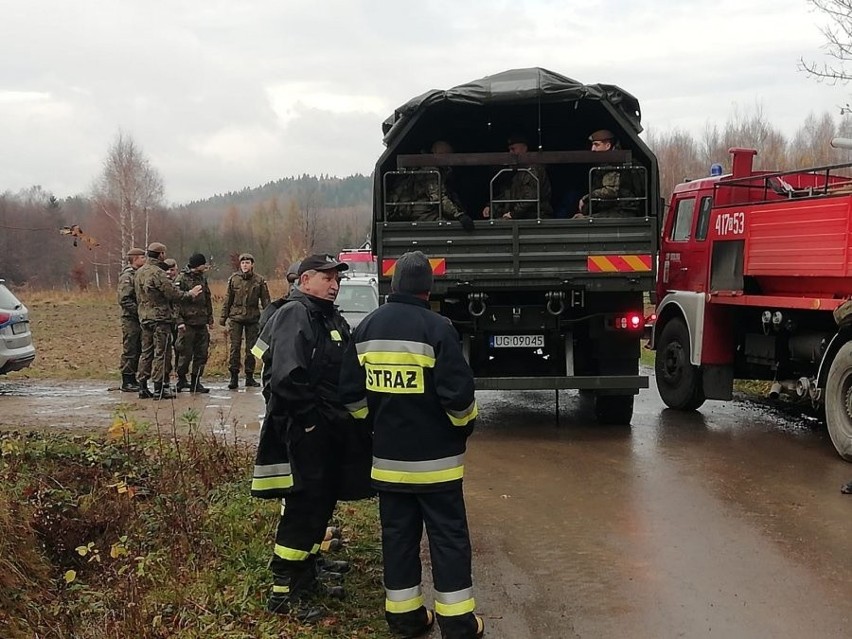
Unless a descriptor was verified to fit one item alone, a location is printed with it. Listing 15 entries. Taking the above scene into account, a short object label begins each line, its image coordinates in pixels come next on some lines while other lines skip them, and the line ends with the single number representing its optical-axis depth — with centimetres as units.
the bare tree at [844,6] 1249
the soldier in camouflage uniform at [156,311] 1054
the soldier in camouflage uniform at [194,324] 1115
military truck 798
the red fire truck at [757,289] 723
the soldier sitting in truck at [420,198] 827
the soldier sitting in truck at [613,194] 818
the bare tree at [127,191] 5100
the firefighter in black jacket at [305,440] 403
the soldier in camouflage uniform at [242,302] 1156
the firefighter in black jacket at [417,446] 381
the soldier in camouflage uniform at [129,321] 1110
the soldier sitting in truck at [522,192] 845
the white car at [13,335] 1109
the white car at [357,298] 1359
